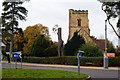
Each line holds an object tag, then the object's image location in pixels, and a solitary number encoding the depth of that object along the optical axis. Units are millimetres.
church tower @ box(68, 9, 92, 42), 83750
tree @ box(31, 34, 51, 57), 54562
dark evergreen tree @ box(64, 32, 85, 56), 62281
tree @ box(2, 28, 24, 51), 51156
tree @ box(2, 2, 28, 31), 49575
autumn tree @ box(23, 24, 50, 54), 67000
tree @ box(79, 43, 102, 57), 46400
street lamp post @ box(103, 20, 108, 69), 36656
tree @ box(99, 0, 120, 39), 30062
